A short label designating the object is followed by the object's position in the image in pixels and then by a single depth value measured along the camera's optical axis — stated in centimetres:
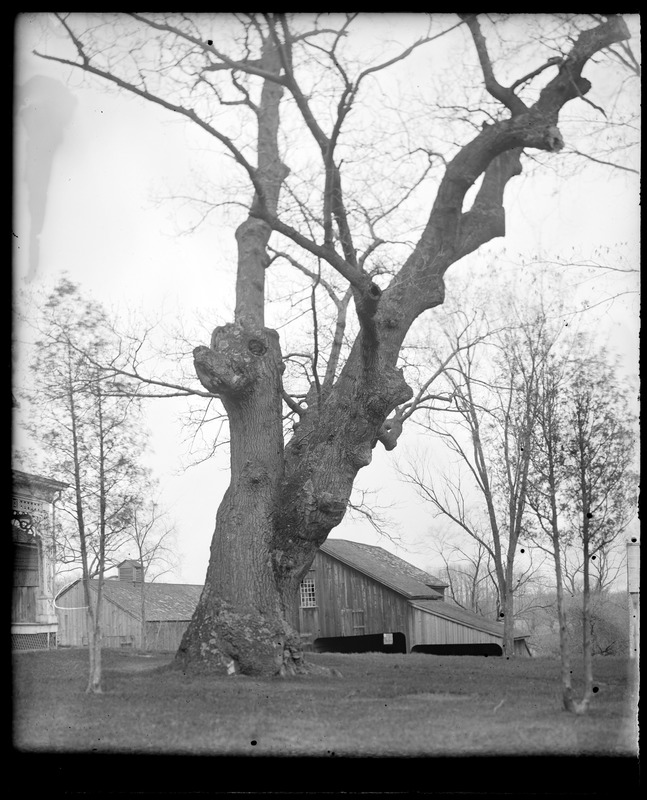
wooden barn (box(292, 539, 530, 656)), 1540
